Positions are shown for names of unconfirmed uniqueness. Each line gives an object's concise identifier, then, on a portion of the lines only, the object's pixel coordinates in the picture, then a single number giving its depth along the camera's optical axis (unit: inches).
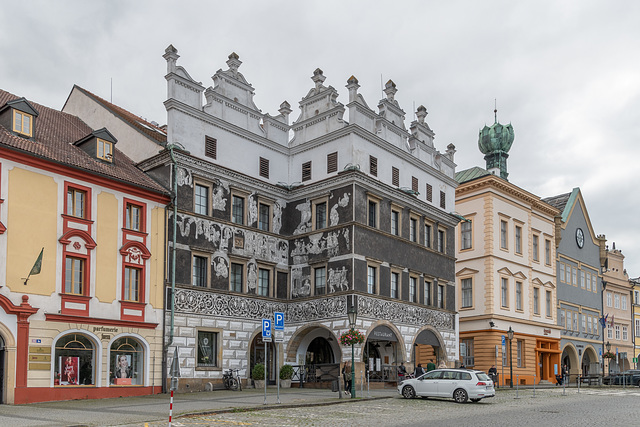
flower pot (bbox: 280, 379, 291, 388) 1454.2
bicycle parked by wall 1334.5
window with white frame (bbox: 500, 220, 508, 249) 2081.7
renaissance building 1354.6
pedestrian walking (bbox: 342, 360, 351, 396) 1241.4
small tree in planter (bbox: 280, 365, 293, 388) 1450.5
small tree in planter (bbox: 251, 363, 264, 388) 1393.5
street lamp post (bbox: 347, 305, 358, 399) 1182.9
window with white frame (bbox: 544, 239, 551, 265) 2313.0
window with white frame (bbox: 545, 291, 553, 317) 2281.9
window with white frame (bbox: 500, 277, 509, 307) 2047.2
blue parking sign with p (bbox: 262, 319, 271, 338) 994.6
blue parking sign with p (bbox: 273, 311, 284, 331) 1003.9
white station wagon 1127.6
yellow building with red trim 1063.6
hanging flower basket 1175.0
